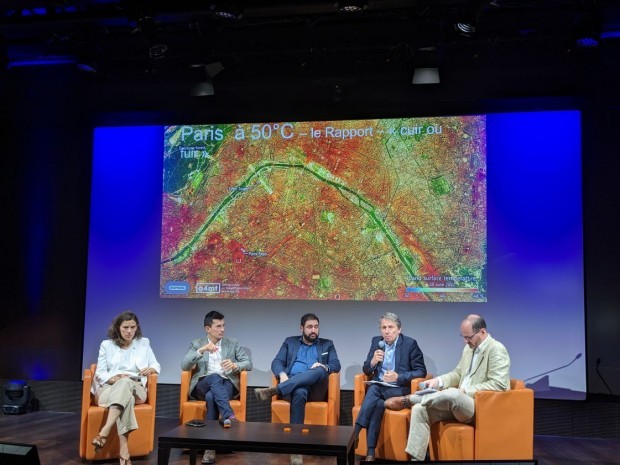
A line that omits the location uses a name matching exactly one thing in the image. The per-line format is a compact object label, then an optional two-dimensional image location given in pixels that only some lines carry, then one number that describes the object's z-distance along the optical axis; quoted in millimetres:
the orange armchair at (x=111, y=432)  5117
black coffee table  4000
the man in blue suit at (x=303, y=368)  5496
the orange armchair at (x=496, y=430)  4773
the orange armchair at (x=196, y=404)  5559
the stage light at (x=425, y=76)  6430
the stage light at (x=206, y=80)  6734
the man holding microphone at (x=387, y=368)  5305
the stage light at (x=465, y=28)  5727
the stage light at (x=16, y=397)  6973
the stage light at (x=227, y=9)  5555
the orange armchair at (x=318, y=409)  5531
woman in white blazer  4961
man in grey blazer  5457
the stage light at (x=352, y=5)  5414
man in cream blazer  4820
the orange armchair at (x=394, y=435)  5180
